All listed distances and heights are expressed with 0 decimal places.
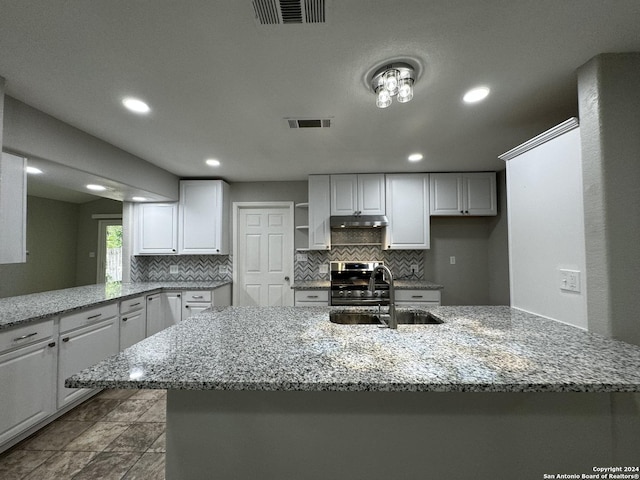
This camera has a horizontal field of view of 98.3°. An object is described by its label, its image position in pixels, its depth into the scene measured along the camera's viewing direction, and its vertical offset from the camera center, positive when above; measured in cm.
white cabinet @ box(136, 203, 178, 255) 376 +33
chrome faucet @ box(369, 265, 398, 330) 152 -27
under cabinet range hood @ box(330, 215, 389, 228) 340 +39
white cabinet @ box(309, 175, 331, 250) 358 +56
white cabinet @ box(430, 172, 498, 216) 354 +75
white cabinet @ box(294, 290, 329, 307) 334 -54
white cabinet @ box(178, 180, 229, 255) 375 +49
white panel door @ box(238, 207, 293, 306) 405 -5
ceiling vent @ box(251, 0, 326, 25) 107 +97
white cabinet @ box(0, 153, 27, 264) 173 +30
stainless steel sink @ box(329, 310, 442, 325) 184 -44
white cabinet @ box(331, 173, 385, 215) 356 +75
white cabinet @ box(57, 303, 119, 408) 216 -76
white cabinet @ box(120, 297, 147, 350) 281 -72
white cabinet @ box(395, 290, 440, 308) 331 -54
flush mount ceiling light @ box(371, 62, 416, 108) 145 +92
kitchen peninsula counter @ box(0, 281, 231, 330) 196 -42
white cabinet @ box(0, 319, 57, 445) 176 -85
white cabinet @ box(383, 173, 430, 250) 355 +52
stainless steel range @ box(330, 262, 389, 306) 322 -41
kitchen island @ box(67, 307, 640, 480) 111 -71
